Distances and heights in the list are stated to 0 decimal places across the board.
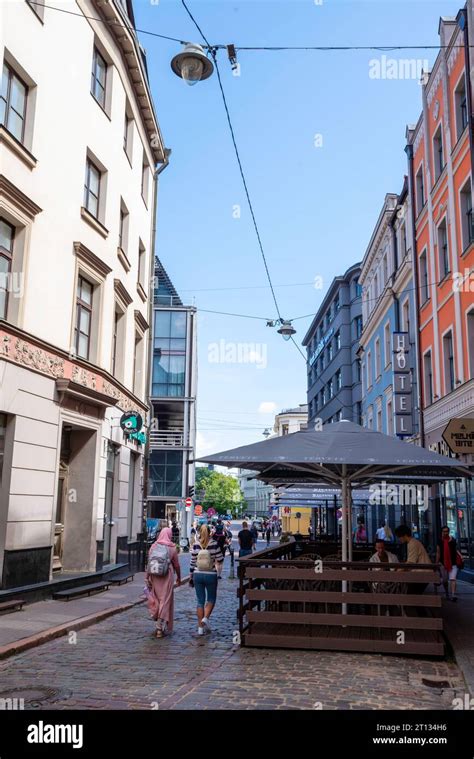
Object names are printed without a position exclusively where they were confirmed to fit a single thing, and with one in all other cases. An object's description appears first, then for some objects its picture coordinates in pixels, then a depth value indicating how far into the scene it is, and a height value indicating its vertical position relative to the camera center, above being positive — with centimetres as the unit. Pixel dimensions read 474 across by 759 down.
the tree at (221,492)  11638 +306
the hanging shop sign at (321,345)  5268 +1393
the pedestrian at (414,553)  1015 -62
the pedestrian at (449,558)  1411 -96
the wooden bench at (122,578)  1599 -176
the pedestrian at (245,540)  1936 -89
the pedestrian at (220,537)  1952 -85
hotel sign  2359 +418
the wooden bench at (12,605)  1078 -162
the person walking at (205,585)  995 -113
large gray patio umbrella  901 +76
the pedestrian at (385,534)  2242 -75
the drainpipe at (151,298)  2220 +733
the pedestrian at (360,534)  2325 -80
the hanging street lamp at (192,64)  1034 +691
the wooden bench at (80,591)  1283 -170
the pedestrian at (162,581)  981 -109
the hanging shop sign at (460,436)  1341 +154
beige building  1189 +487
